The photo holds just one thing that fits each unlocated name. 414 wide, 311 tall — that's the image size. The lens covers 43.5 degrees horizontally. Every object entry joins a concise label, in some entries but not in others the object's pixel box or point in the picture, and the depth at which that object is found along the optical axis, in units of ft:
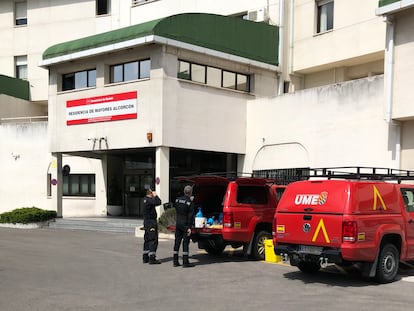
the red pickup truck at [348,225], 29.32
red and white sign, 69.56
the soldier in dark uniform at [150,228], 38.19
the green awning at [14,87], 107.76
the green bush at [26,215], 76.95
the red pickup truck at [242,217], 38.73
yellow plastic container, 39.19
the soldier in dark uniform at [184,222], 37.19
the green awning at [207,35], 66.77
